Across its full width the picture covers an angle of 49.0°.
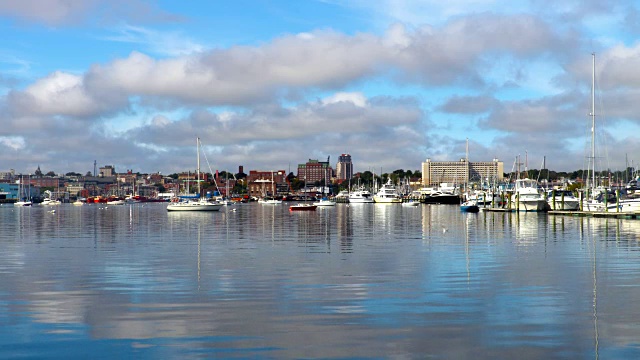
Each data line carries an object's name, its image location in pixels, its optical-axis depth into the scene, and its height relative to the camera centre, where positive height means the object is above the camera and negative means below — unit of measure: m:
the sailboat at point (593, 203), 83.25 -1.71
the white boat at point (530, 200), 107.74 -1.47
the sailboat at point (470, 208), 117.83 -2.87
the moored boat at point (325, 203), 176.38 -2.75
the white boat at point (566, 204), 101.76 -2.09
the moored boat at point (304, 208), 133.56 -2.99
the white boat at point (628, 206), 81.94 -1.96
